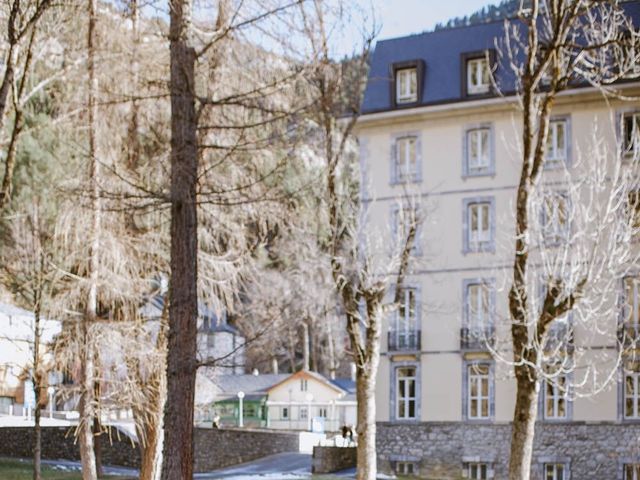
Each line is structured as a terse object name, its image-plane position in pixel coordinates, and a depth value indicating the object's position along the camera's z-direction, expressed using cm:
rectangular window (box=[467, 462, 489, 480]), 3292
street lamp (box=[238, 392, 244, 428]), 5702
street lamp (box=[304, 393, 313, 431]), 5268
